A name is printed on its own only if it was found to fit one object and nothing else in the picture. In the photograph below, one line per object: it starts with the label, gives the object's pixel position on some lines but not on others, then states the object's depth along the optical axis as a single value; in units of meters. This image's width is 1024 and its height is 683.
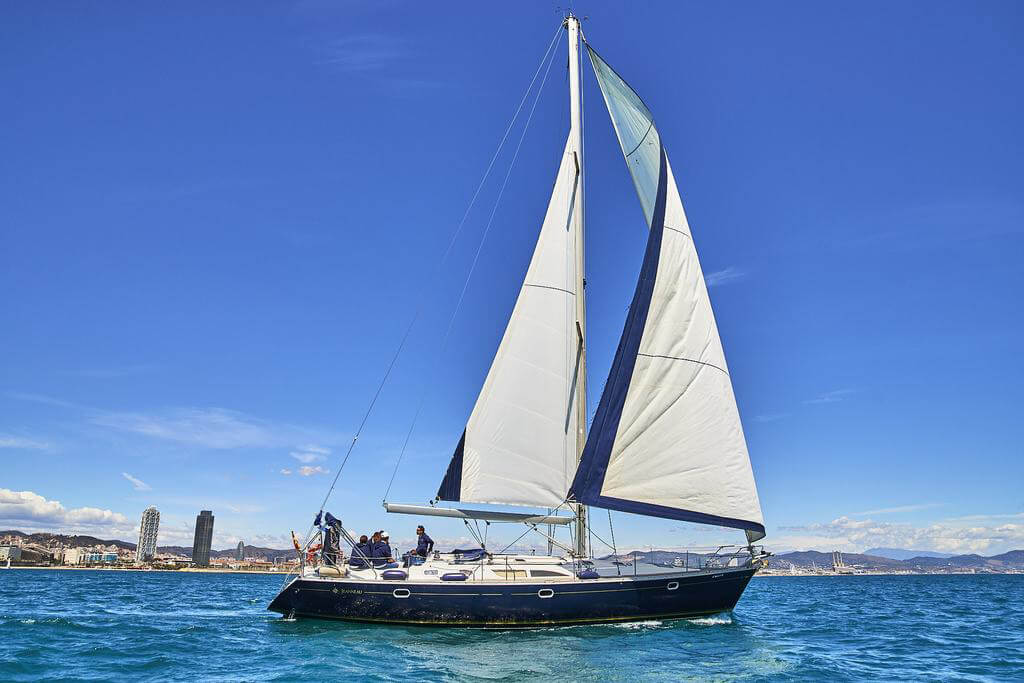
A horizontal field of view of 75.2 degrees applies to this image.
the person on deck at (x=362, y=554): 18.70
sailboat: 17.20
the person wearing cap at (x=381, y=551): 19.03
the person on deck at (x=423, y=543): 19.95
